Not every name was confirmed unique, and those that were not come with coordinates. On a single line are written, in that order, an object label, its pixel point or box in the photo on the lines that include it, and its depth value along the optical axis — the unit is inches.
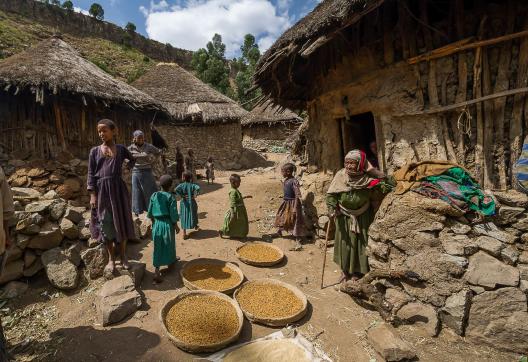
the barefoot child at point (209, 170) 450.6
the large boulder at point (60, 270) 144.5
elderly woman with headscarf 145.5
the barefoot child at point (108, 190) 131.3
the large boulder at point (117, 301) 118.0
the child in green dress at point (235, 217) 213.0
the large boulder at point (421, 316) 115.0
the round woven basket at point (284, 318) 118.4
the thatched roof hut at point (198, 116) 599.5
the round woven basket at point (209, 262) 138.5
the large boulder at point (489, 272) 108.1
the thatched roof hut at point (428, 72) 131.1
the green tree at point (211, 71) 1033.5
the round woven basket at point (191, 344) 102.0
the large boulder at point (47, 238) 158.1
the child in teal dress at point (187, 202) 215.0
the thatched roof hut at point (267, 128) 767.1
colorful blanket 121.4
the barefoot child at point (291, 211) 209.9
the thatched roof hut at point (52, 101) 259.1
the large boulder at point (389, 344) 101.7
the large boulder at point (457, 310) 110.7
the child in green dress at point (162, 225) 149.4
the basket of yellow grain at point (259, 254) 176.4
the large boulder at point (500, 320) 102.7
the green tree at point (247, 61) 1090.1
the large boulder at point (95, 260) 151.3
